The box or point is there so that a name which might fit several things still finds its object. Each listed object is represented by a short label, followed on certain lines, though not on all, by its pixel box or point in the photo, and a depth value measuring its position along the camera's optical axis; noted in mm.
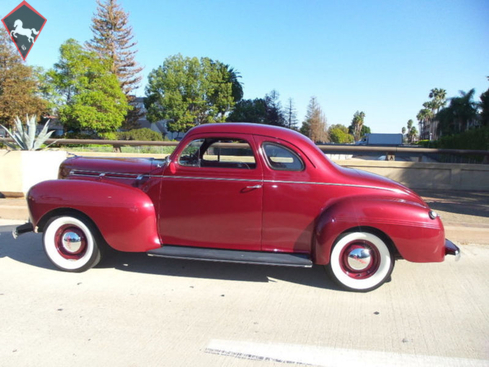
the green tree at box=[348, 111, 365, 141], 138250
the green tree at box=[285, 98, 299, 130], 68125
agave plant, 8055
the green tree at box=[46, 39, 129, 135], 38156
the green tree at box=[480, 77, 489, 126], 43488
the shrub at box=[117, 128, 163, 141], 35200
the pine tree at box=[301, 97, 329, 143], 77375
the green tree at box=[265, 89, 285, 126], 58875
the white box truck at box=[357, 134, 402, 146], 56812
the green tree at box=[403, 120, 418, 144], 141000
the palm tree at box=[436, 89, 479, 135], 56594
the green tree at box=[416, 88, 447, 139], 96438
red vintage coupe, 3854
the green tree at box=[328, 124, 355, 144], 98688
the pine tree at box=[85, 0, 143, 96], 59675
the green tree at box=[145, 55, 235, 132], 49281
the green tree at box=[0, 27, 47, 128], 37375
